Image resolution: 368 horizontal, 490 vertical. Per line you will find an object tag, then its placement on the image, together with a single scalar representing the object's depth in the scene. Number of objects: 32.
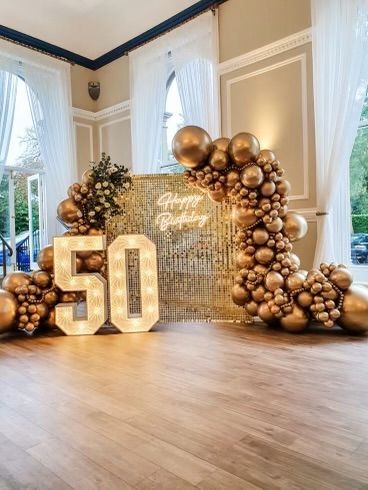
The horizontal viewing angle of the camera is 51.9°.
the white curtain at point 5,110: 5.34
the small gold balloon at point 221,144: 3.30
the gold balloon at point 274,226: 3.19
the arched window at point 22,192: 5.96
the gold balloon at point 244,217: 3.22
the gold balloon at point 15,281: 3.41
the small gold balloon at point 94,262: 3.61
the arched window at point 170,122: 5.80
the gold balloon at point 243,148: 3.17
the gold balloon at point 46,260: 3.55
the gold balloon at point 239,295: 3.31
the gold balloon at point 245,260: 3.29
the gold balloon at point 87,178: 3.57
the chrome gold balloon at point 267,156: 3.23
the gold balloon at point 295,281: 3.09
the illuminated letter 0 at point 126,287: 3.37
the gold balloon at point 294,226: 3.28
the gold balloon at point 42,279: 3.49
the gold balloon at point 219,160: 3.25
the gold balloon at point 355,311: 2.96
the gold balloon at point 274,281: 3.12
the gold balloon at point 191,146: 3.19
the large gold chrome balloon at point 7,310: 3.23
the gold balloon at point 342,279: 3.02
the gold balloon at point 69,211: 3.56
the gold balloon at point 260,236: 3.20
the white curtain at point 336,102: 3.72
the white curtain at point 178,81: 5.06
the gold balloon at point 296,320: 3.08
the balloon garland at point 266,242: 3.02
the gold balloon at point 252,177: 3.11
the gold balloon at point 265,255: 3.21
